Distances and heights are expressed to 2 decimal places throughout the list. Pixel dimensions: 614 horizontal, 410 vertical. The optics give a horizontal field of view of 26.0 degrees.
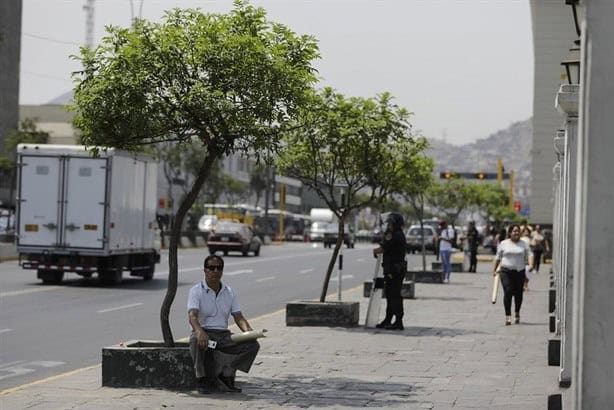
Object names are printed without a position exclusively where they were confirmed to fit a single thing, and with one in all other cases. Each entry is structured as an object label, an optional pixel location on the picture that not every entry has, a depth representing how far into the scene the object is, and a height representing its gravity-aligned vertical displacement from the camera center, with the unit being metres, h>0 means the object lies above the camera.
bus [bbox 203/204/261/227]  88.88 +1.26
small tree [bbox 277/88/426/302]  21.58 +1.40
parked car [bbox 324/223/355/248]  87.86 -0.49
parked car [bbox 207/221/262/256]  60.62 -0.51
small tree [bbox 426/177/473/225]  78.75 +2.23
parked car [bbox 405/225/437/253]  76.25 -0.40
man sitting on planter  12.24 -1.04
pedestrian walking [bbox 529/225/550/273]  48.31 -0.40
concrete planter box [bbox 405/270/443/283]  37.91 -1.27
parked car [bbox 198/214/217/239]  90.86 +0.29
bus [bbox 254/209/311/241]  114.93 +0.24
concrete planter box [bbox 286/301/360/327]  20.73 -1.33
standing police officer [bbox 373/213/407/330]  20.42 -0.55
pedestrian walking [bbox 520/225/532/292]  32.87 +0.07
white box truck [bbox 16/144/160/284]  31.30 +0.38
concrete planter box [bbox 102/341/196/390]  12.44 -1.34
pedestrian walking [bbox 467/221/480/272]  47.58 -0.61
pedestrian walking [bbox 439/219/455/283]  38.75 -0.54
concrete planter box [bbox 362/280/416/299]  29.57 -1.33
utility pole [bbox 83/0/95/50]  172.75 +26.68
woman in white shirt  21.31 -0.42
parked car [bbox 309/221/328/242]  112.06 -0.23
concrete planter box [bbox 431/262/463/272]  48.75 -1.22
